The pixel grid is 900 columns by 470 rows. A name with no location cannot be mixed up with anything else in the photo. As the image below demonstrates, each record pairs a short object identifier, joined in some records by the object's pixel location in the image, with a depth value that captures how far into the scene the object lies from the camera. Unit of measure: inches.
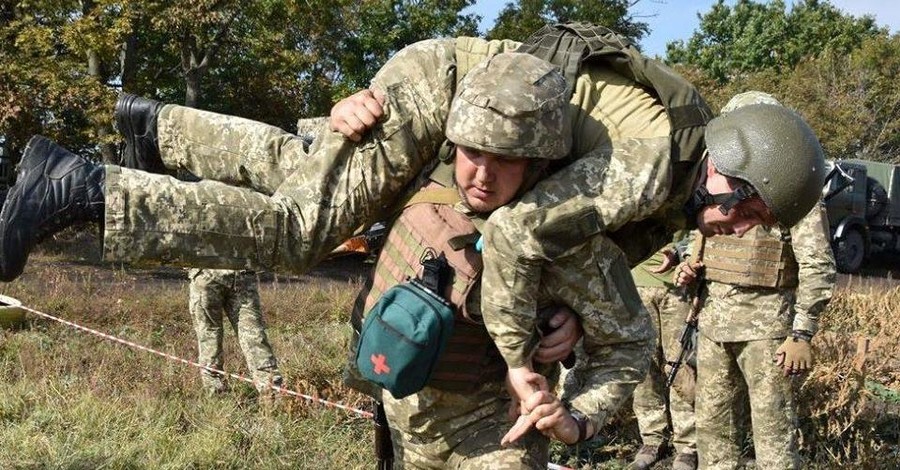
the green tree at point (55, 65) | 478.6
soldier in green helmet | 192.2
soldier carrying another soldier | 97.9
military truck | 718.5
